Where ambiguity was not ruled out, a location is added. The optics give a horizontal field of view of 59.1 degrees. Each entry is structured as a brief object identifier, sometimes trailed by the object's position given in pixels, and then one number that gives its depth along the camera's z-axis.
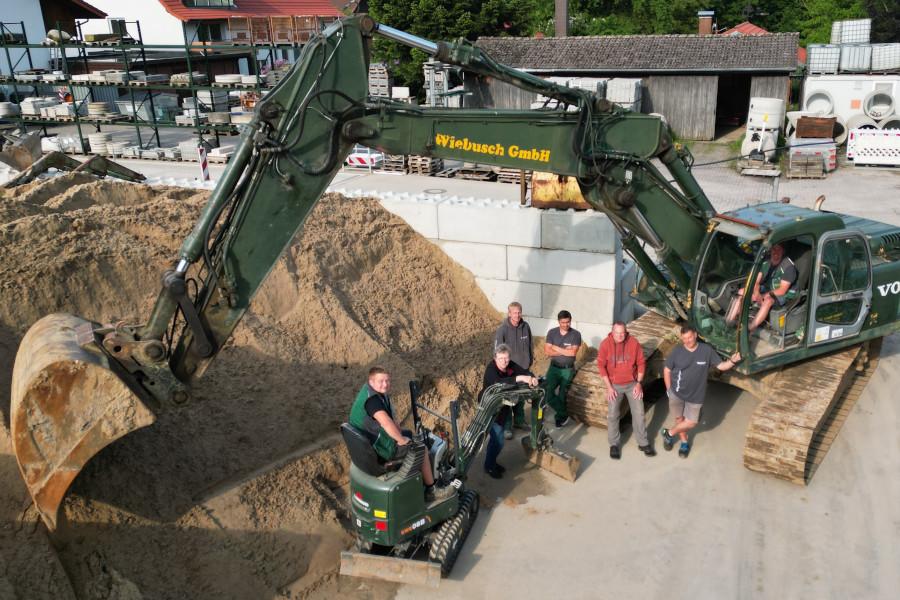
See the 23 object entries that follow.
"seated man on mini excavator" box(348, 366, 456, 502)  6.38
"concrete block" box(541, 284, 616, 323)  10.48
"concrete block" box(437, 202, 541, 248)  10.61
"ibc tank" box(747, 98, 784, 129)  23.16
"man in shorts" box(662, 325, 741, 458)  8.17
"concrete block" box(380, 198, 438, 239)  11.27
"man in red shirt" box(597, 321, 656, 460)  8.28
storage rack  21.77
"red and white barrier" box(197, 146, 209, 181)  16.53
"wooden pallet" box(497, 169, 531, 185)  18.45
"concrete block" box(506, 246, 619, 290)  10.34
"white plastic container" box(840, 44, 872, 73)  25.03
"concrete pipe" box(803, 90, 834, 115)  24.81
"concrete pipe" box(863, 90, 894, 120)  23.95
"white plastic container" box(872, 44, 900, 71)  24.72
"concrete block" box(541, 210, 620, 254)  10.20
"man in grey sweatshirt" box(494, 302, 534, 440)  8.64
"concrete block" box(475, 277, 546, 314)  10.88
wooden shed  25.50
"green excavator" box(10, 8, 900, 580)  5.73
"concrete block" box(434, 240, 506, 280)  10.99
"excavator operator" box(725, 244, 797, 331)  8.37
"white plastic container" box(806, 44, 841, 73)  25.28
